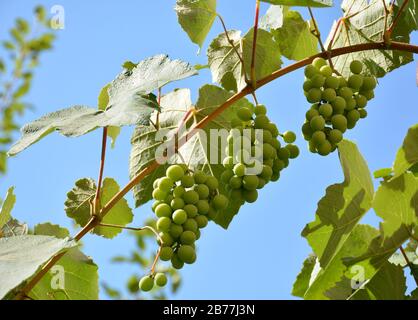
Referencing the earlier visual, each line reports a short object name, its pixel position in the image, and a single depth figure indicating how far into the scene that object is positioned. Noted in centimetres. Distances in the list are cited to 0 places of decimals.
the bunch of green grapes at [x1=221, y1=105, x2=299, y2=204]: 103
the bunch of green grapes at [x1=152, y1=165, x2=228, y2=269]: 99
